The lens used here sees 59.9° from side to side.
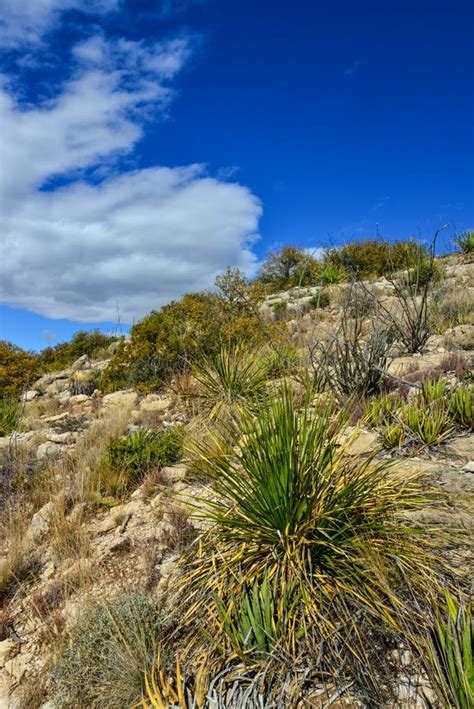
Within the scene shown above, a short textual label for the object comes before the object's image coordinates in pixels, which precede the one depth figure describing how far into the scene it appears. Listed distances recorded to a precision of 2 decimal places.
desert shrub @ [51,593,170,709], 2.34
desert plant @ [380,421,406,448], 4.51
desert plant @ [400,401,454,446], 4.43
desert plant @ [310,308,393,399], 6.38
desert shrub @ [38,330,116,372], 17.70
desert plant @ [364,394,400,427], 4.99
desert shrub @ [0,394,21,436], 8.95
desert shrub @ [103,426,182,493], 5.08
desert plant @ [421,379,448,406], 5.00
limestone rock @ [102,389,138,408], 8.79
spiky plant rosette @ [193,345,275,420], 7.34
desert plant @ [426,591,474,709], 1.81
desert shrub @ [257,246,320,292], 19.73
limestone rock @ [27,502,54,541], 4.24
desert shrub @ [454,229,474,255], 15.25
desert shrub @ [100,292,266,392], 9.62
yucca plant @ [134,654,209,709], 2.11
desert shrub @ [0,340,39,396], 13.02
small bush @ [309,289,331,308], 14.46
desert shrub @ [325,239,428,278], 16.72
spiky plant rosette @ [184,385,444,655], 2.33
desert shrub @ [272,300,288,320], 14.07
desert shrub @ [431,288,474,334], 10.05
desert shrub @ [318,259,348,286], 14.67
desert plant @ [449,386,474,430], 4.63
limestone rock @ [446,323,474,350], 8.21
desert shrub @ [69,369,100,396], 11.94
